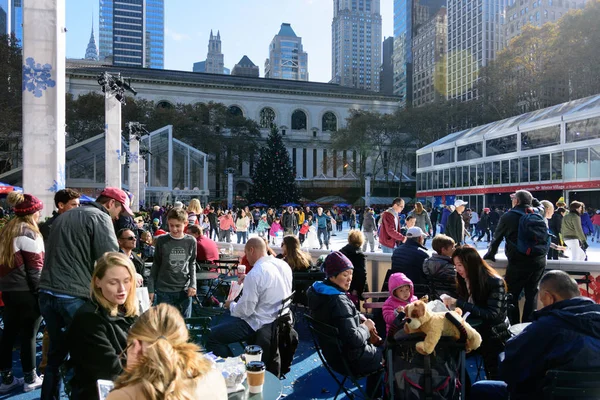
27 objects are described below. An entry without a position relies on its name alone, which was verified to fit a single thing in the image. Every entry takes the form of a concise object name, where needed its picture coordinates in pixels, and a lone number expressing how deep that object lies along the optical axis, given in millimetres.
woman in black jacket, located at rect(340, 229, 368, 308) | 5949
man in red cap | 3600
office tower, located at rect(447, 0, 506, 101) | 98625
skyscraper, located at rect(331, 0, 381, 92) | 171750
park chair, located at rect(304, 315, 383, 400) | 3529
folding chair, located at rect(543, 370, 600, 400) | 2561
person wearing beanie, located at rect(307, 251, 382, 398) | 3598
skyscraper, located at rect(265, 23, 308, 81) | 167125
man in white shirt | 4191
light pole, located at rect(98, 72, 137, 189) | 14688
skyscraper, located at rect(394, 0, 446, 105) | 131125
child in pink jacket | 4238
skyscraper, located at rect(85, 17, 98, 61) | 177250
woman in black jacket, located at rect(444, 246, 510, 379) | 3986
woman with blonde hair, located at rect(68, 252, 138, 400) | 2721
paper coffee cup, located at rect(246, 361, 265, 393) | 2646
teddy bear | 2951
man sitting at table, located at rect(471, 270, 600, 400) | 2635
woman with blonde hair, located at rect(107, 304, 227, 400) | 1681
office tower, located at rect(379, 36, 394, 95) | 162125
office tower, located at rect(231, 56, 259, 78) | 151150
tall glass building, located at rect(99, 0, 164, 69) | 154000
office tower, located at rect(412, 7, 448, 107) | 113438
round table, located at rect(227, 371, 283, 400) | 2486
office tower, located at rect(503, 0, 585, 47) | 78812
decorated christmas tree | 49062
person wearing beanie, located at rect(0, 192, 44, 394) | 4301
